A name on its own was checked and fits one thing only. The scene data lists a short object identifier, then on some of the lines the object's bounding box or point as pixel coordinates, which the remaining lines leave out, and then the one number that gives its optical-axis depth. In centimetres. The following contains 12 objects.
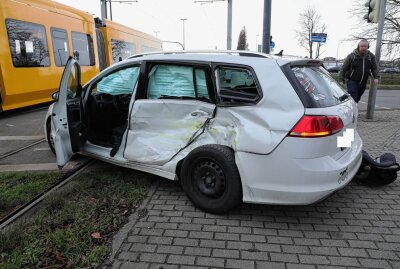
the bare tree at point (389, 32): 2539
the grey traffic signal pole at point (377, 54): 809
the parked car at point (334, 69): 4808
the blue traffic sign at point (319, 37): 1439
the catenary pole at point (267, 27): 854
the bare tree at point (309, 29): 3838
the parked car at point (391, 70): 4601
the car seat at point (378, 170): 408
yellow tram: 871
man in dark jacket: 744
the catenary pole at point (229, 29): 2341
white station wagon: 300
